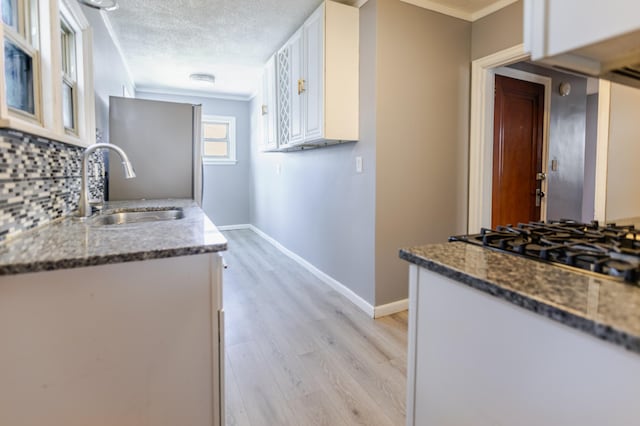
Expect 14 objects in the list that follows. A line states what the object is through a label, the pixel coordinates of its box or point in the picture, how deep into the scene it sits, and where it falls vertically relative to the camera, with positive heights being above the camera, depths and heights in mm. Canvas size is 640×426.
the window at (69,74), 1953 +709
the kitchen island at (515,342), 546 -299
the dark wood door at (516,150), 3070 +421
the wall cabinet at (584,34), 551 +286
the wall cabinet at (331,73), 2564 +955
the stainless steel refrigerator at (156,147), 2771 +388
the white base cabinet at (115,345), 933 -474
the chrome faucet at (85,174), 1654 +88
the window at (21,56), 1266 +547
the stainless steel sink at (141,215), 2000 -146
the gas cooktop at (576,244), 732 -136
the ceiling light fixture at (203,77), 4492 +1565
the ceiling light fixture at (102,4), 2264 +1294
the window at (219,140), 5852 +931
